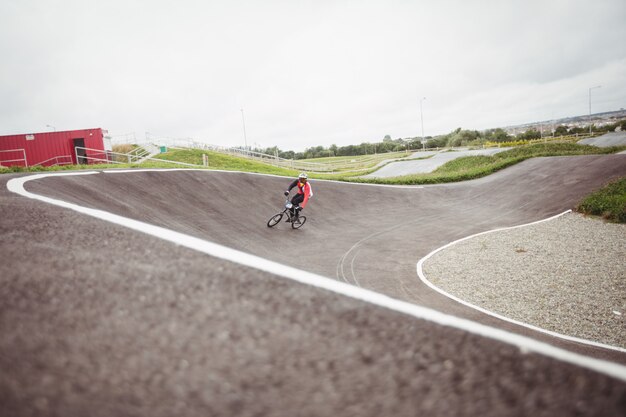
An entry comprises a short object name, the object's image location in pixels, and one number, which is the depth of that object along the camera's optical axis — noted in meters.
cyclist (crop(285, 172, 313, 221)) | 15.17
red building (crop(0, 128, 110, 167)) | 27.92
